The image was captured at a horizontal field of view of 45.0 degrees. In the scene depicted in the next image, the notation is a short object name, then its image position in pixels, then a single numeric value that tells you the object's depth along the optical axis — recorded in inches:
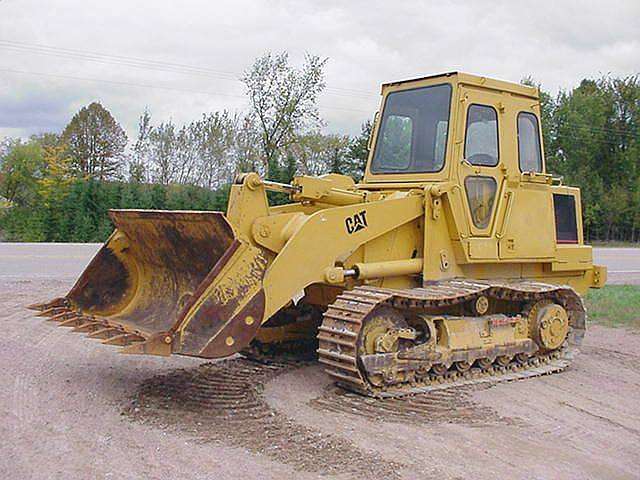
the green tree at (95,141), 1626.5
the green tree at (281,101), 1374.3
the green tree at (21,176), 1413.6
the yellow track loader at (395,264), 273.9
